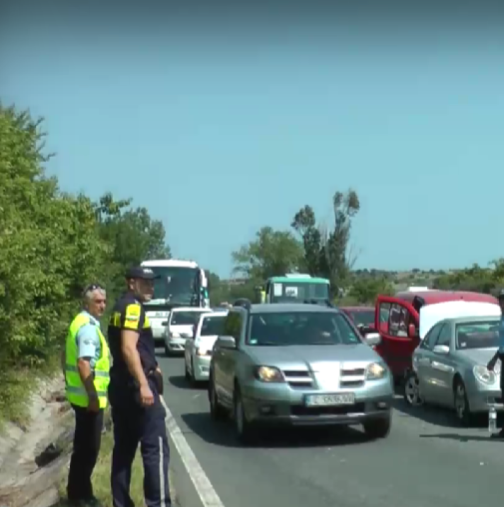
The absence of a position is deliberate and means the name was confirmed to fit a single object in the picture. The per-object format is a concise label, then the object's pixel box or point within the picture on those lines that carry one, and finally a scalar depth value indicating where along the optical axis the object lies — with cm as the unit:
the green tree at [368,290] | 6247
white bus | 4209
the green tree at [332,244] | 7925
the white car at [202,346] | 2231
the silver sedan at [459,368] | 1464
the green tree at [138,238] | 8756
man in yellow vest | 886
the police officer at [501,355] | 1339
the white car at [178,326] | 3425
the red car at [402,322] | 1978
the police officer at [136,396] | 812
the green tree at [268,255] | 12256
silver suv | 1304
